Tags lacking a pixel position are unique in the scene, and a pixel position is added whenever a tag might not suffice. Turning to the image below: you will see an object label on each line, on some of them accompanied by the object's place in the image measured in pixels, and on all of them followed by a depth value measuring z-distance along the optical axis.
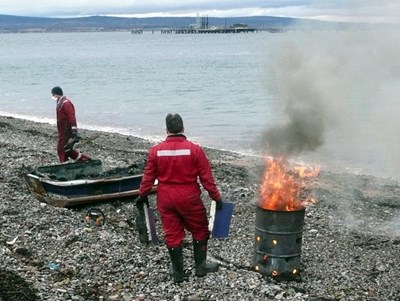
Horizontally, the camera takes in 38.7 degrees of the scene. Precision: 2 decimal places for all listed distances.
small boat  10.59
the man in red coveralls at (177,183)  7.05
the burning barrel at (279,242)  7.44
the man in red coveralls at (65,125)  12.12
